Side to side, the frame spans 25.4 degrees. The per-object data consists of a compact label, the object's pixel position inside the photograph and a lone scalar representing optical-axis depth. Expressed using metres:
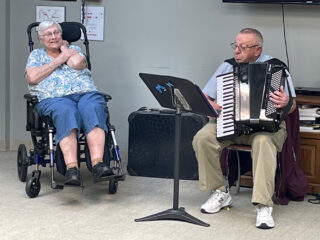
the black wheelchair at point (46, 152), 4.37
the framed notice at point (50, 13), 5.54
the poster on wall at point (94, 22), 5.47
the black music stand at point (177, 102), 3.81
